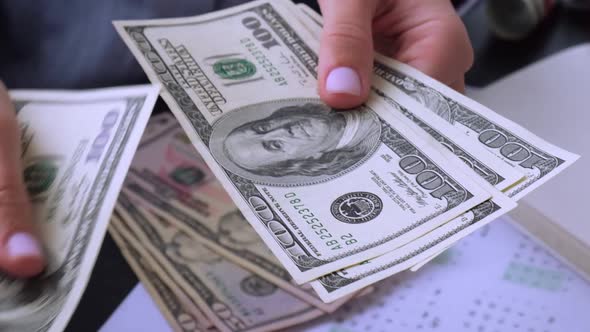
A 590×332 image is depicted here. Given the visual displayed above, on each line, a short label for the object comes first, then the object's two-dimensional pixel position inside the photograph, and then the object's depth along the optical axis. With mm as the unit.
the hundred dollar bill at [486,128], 482
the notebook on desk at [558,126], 593
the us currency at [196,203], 602
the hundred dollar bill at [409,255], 434
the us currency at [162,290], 552
